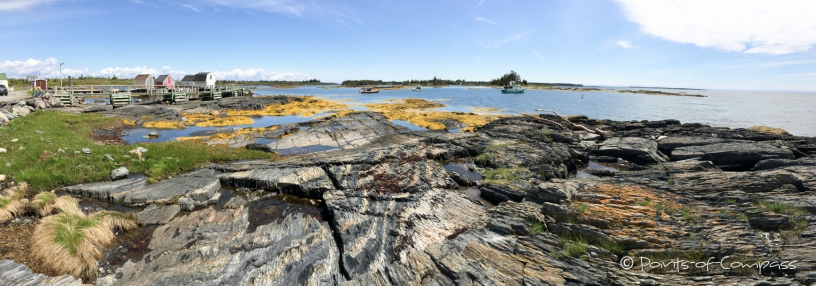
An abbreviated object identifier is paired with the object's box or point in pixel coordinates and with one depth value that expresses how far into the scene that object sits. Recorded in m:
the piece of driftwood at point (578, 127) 34.59
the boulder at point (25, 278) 8.49
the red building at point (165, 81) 90.56
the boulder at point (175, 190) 14.86
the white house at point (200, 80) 95.38
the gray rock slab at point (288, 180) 16.42
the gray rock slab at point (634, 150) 24.29
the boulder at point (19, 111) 33.09
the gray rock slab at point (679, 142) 24.86
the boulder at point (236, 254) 9.15
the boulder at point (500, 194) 15.36
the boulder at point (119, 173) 17.08
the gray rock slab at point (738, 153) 20.16
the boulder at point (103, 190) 15.05
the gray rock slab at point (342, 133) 29.90
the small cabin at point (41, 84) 71.90
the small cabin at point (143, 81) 86.31
